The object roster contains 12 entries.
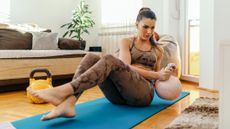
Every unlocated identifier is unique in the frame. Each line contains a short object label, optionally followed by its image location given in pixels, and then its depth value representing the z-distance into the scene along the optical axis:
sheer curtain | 4.32
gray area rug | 1.32
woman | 1.32
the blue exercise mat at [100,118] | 1.38
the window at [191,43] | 3.59
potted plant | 4.56
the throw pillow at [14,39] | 3.22
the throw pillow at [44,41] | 3.47
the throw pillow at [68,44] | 3.66
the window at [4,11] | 3.83
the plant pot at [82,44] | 4.01
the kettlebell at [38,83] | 2.09
